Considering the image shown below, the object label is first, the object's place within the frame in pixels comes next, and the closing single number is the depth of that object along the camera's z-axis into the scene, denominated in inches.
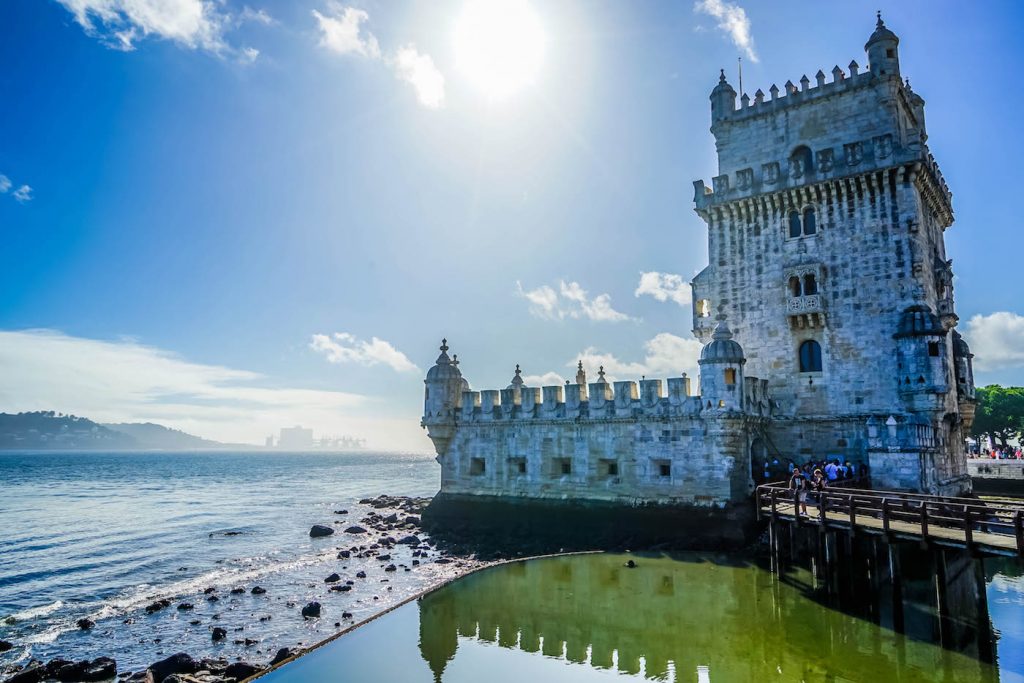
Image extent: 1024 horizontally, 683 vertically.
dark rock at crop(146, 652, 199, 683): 565.9
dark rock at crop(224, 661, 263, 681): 559.5
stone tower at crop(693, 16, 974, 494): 939.3
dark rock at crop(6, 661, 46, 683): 577.3
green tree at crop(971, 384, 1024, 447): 2346.2
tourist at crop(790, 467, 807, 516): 745.9
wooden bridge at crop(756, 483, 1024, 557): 536.4
